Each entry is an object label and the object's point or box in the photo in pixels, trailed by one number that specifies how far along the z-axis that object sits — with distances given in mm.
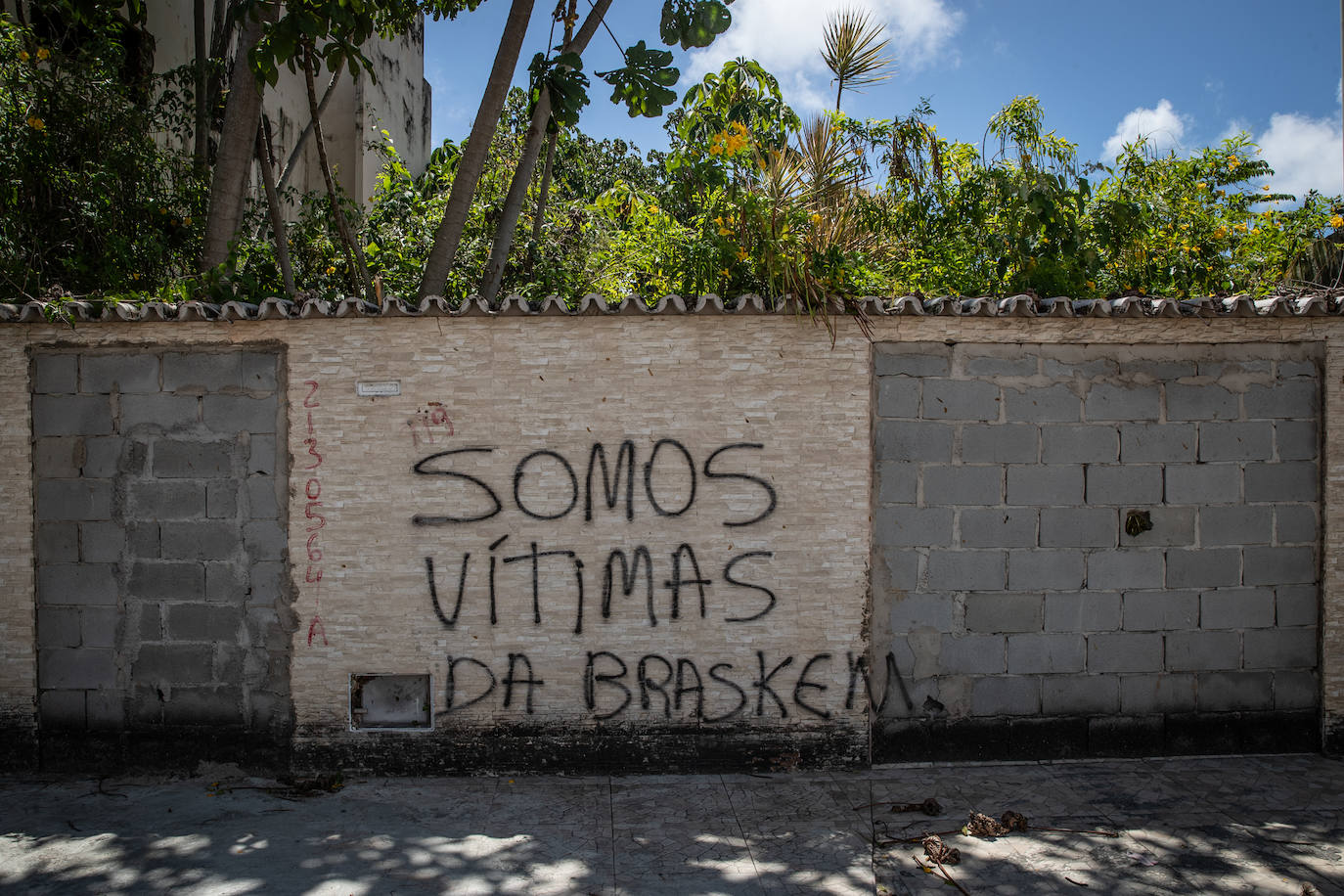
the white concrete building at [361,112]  11336
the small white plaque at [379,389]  4852
